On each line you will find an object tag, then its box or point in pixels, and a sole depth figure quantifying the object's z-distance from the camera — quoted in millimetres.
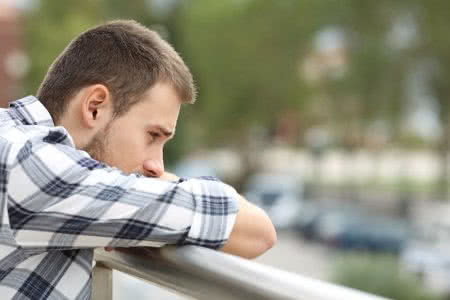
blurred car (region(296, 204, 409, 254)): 23069
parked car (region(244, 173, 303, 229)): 27531
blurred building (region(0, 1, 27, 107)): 33138
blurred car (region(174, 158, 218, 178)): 24825
